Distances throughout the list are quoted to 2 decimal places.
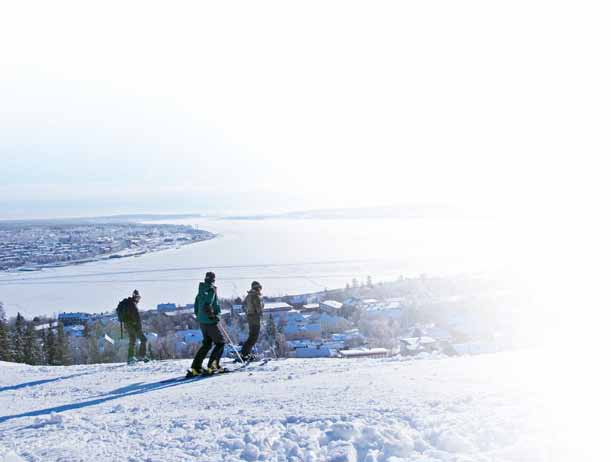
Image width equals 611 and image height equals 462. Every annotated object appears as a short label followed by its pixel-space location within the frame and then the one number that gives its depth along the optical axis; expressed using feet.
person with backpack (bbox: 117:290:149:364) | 37.04
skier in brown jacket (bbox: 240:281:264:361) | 32.53
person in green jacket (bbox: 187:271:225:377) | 28.81
